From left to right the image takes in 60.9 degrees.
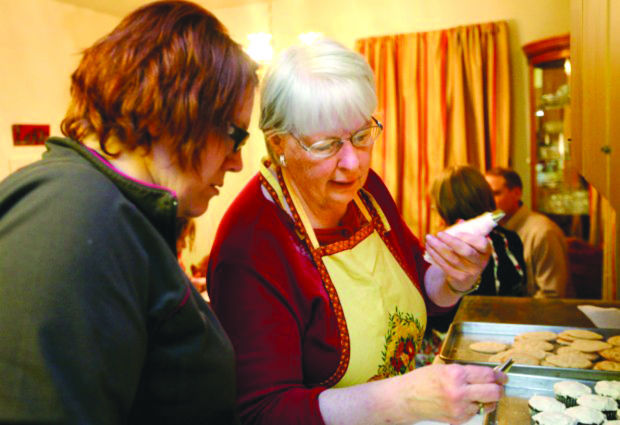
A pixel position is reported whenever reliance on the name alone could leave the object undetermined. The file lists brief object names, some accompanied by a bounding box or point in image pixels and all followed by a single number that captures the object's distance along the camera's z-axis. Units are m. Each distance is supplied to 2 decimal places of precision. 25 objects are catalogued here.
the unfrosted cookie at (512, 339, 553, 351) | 1.79
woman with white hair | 1.08
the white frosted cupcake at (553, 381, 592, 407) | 1.51
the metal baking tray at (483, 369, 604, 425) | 1.49
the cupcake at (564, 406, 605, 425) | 1.43
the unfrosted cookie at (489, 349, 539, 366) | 1.68
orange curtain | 4.38
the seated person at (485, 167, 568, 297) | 3.20
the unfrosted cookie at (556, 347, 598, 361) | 1.73
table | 2.05
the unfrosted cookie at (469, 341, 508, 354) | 1.79
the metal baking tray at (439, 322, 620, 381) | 1.60
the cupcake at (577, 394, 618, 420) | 1.46
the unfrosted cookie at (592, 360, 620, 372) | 1.65
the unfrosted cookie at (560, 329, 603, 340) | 1.83
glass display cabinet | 3.89
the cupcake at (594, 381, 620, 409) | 1.50
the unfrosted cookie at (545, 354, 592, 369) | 1.67
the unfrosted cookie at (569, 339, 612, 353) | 1.76
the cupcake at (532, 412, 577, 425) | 1.40
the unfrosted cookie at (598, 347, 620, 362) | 1.70
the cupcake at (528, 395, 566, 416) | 1.46
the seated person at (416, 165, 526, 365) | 2.65
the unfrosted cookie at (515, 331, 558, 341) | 1.85
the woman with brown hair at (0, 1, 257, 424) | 0.61
